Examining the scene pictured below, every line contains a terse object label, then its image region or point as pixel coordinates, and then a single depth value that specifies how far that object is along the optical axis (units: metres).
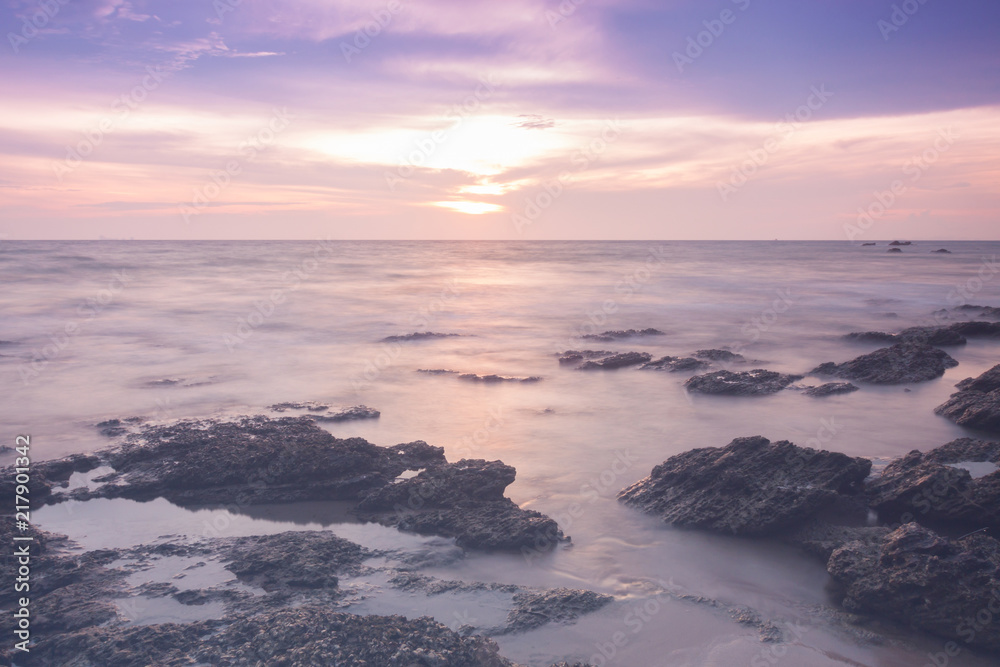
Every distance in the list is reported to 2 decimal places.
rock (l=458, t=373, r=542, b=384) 13.64
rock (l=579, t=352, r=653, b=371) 14.47
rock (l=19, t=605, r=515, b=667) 4.21
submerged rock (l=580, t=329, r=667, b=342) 19.19
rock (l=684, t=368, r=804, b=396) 11.88
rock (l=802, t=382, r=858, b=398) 11.75
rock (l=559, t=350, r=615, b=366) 15.34
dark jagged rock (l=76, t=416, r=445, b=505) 7.29
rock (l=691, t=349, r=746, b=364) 15.29
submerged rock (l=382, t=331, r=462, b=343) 19.06
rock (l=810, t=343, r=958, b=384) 12.39
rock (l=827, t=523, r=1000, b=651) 4.86
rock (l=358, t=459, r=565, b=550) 6.26
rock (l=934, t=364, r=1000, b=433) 9.19
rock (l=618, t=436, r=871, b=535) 6.40
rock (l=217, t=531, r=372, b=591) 5.42
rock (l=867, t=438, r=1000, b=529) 6.00
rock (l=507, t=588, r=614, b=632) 5.00
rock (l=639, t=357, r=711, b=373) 14.08
